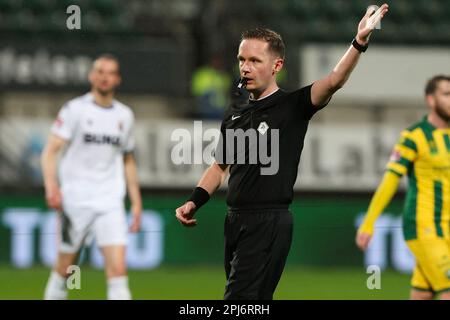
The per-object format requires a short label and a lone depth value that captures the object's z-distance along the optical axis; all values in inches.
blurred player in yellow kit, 627.5
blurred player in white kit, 671.8
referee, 452.4
